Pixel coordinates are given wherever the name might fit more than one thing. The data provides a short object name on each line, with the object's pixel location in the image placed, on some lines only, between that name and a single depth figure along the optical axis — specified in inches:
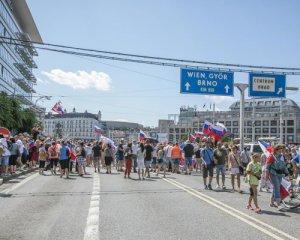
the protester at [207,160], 562.3
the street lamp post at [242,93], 885.8
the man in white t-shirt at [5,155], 599.3
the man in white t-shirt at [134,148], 847.1
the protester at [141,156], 700.7
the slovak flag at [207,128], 1041.8
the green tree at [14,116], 1440.7
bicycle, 414.3
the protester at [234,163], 537.9
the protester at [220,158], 560.4
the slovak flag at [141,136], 1186.8
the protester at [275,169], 405.9
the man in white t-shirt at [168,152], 885.8
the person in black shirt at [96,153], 854.8
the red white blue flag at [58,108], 2036.2
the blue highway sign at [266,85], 866.1
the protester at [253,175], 384.5
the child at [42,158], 765.9
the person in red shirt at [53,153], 756.0
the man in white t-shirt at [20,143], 710.5
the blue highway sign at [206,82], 838.7
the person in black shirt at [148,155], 725.3
